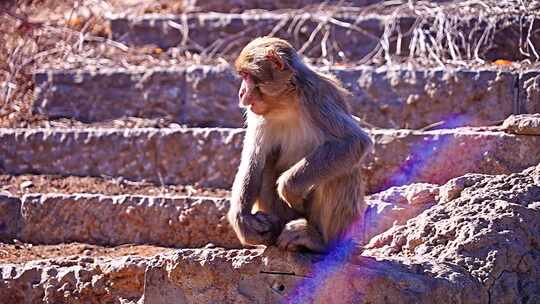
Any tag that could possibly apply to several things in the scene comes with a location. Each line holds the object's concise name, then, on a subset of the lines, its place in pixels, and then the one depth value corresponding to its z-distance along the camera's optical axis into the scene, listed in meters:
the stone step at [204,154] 15.91
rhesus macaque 11.64
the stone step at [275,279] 10.94
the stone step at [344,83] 17.69
